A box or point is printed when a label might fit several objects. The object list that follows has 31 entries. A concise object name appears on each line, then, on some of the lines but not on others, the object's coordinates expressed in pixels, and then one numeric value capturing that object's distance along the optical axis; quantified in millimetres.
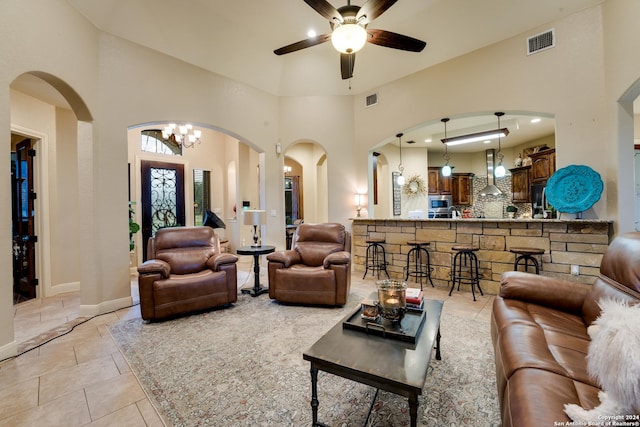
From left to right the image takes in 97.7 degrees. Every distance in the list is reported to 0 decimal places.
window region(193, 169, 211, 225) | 6832
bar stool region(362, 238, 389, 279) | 5045
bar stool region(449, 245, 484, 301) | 3885
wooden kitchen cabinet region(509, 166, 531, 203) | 7311
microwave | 8656
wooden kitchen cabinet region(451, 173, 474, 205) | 8820
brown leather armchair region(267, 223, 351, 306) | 3430
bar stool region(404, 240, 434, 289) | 4472
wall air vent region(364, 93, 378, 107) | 5422
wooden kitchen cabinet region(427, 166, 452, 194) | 8609
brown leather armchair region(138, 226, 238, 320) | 3055
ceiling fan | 2523
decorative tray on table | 1673
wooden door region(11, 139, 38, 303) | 4172
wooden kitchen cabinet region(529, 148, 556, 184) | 6352
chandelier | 5223
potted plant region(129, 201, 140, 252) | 4544
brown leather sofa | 1056
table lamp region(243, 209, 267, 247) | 4043
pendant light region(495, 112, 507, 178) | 6222
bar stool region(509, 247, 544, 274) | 3428
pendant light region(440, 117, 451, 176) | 6890
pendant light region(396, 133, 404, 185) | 7359
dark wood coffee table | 1274
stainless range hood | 8344
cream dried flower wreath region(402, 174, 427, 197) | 7988
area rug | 1649
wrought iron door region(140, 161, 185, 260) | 5977
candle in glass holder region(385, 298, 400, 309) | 1875
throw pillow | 825
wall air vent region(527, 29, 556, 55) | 3656
